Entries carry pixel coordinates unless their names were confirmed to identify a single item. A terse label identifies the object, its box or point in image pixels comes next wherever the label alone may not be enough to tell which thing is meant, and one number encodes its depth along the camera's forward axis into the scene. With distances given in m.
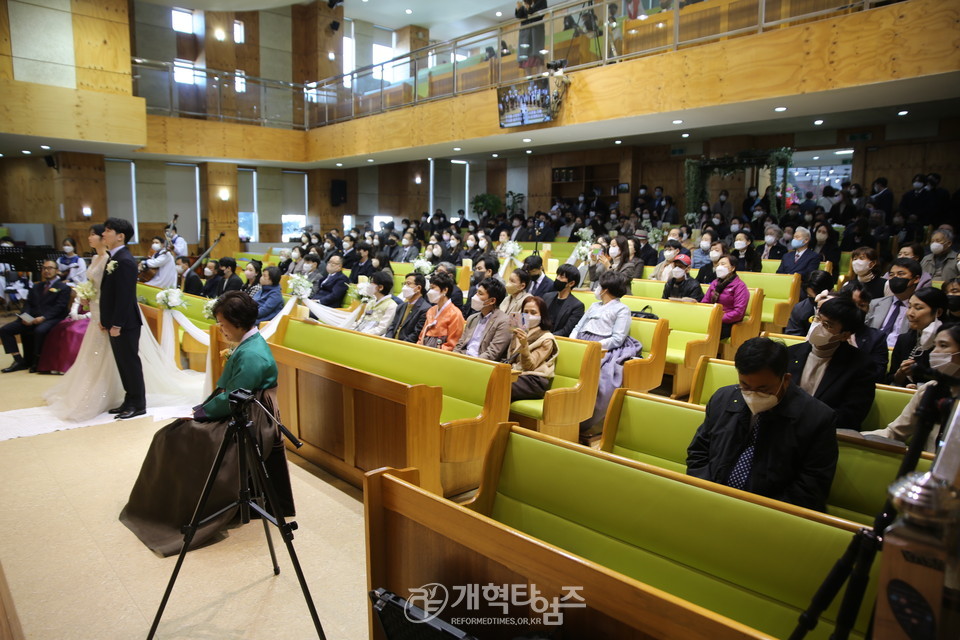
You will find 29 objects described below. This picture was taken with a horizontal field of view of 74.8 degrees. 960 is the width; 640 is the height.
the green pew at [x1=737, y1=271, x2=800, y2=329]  6.60
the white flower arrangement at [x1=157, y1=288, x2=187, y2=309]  5.76
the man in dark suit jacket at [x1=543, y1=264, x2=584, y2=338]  5.38
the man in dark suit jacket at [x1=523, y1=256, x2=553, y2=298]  5.98
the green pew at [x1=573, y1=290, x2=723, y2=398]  5.43
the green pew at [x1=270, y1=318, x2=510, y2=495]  3.49
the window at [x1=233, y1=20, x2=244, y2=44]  16.28
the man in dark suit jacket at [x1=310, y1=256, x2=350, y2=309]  7.91
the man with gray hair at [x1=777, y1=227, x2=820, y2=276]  7.33
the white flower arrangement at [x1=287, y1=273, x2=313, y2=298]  5.83
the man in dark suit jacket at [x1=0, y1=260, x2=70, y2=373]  6.76
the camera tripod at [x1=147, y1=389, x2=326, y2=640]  2.25
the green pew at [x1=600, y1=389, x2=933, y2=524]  2.19
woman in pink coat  6.07
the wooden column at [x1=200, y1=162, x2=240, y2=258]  15.78
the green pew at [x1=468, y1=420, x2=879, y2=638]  1.66
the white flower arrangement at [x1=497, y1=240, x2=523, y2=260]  9.88
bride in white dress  5.03
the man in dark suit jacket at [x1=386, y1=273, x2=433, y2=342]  5.57
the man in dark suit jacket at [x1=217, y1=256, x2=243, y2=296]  7.62
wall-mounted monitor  9.63
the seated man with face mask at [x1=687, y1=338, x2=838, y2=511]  2.10
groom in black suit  4.84
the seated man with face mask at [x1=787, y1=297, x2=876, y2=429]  2.72
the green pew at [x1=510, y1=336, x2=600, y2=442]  3.97
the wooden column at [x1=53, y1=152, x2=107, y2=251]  13.16
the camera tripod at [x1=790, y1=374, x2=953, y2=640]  0.97
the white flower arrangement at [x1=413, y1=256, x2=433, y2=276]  7.46
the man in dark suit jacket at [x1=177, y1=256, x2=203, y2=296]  8.52
